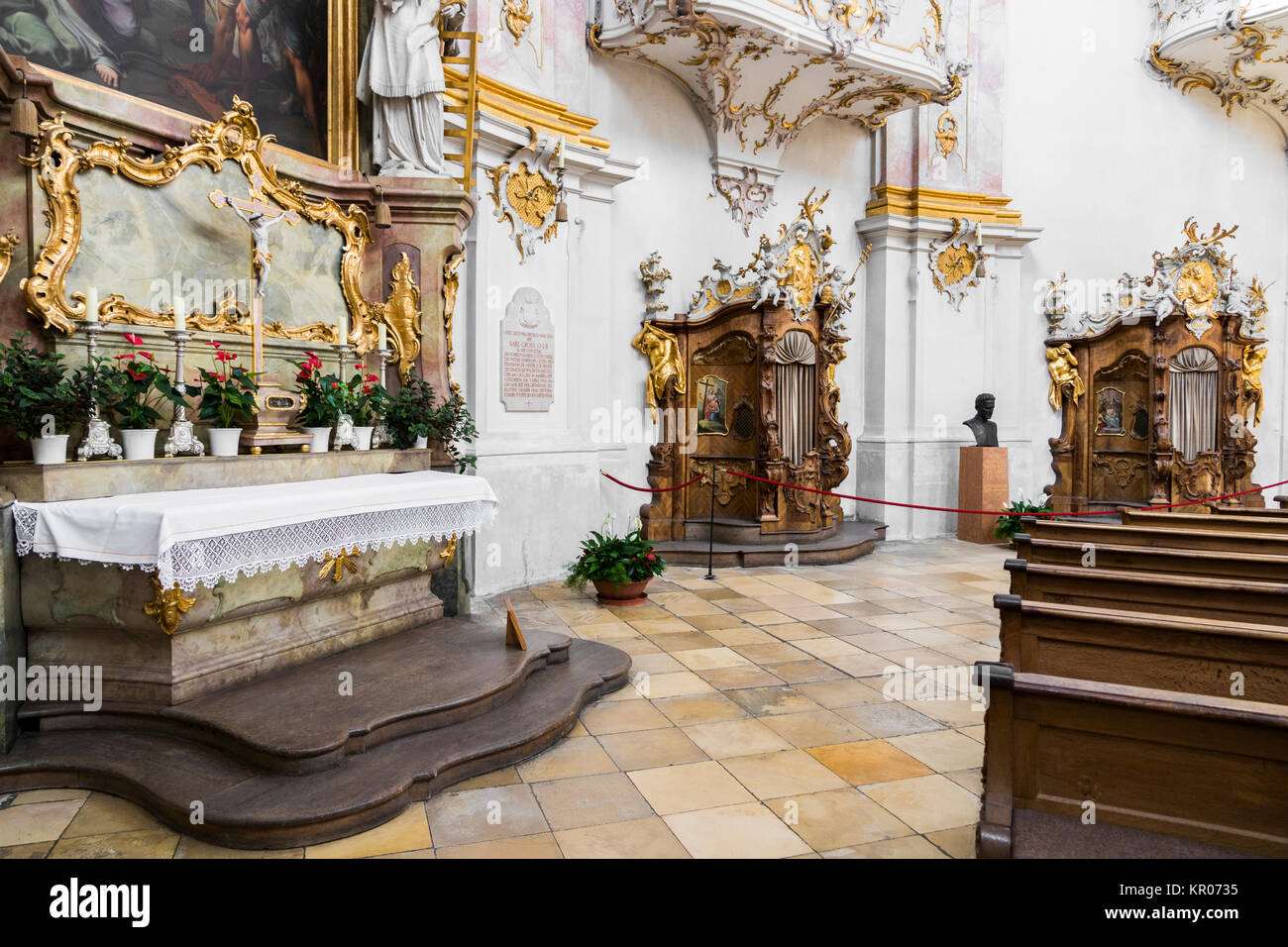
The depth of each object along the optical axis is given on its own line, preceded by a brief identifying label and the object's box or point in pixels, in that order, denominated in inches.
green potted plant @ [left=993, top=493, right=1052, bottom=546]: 445.1
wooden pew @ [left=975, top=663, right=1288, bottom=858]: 103.2
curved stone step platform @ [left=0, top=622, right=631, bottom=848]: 138.2
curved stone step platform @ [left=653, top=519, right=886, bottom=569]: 386.0
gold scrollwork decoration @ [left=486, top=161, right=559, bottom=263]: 327.3
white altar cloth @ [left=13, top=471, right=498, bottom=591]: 154.1
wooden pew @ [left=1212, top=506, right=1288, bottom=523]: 260.2
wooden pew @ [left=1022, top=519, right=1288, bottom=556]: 221.1
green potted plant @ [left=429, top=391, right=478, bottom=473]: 259.3
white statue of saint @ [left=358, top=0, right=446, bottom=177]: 258.2
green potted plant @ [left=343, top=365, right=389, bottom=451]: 234.8
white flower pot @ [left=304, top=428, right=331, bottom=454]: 222.1
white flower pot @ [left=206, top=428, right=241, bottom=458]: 196.4
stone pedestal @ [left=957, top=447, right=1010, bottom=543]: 459.8
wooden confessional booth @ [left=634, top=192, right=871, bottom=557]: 408.5
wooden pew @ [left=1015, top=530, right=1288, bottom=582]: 189.5
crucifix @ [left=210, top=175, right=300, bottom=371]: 210.4
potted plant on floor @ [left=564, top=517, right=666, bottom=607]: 299.6
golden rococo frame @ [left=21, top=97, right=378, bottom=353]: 181.5
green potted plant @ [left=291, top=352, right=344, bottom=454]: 223.6
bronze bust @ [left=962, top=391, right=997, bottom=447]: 473.7
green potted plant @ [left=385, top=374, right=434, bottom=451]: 249.8
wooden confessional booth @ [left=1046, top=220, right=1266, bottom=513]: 496.1
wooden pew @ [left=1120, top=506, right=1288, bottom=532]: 247.8
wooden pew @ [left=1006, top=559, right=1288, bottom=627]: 160.7
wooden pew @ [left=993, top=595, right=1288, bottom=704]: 133.3
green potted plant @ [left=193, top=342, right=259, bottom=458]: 197.5
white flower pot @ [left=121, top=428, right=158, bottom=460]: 178.7
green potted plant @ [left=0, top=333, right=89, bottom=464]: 163.5
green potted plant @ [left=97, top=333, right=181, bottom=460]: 177.6
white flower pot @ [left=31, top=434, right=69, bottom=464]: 165.6
